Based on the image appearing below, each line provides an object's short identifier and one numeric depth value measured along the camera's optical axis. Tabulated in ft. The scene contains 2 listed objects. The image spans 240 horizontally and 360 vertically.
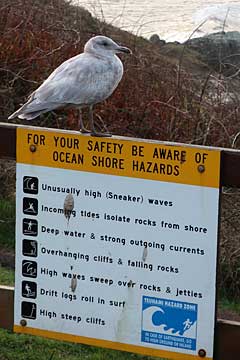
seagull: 14.15
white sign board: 12.25
